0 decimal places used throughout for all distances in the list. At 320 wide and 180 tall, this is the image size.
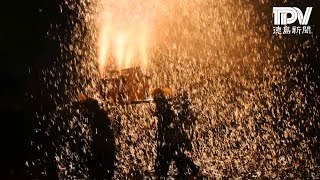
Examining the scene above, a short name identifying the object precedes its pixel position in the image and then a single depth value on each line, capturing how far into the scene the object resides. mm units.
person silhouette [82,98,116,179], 12836
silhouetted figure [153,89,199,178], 13789
